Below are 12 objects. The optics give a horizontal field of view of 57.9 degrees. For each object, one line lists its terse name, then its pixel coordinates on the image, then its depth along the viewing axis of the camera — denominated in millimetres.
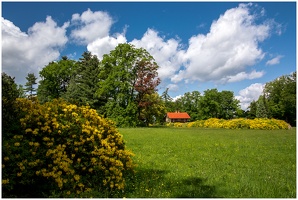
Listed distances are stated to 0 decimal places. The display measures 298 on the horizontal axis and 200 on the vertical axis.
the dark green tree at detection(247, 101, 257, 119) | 74500
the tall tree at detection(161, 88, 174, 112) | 84119
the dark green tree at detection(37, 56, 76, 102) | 52625
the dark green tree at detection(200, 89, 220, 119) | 73938
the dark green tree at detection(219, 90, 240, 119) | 77938
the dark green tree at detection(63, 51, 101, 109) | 43781
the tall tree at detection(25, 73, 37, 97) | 61812
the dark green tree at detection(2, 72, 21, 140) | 5379
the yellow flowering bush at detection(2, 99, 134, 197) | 5188
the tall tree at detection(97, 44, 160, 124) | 38500
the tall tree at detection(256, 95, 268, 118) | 66312
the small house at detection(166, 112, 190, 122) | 85850
